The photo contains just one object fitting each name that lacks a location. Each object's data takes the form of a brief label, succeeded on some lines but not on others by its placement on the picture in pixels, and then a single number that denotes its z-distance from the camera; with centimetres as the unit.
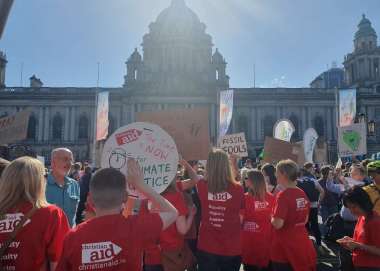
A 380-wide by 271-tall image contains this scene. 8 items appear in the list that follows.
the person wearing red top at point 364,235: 388
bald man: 510
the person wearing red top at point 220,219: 438
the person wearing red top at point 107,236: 252
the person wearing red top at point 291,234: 440
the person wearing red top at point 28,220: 277
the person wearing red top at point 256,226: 509
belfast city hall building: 4459
